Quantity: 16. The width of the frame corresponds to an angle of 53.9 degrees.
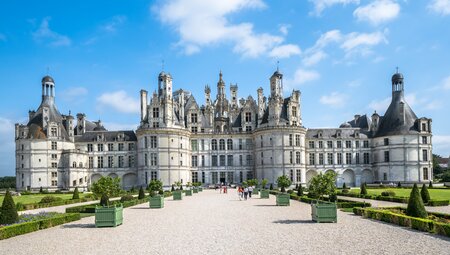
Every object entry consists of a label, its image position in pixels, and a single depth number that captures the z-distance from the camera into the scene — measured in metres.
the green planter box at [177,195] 44.51
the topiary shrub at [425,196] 33.03
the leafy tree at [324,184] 27.70
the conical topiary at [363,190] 44.00
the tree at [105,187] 30.22
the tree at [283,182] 53.34
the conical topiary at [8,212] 20.95
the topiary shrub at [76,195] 44.37
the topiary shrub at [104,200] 29.17
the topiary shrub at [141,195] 41.92
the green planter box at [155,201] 33.94
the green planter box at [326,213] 22.11
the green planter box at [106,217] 21.75
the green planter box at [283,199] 34.12
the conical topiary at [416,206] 21.00
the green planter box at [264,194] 45.34
